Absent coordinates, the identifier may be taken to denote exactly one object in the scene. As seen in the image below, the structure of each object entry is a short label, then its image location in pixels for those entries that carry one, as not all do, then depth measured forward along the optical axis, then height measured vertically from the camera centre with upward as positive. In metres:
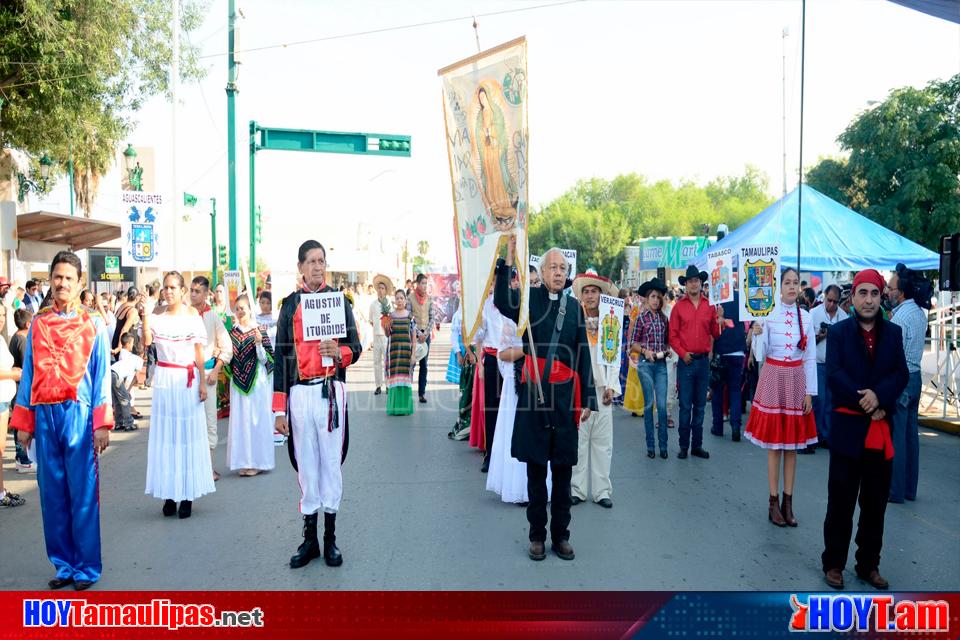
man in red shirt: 8.70 -0.76
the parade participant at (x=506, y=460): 6.79 -1.64
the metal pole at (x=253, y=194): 17.48 +2.07
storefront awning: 14.57 +1.10
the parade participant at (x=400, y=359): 11.76 -1.20
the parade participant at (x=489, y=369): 7.77 -0.93
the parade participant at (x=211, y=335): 7.52 -0.54
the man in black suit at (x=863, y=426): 4.85 -0.93
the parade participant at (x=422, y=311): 13.08 -0.51
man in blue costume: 4.84 -0.95
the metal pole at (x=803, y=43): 8.15 +2.68
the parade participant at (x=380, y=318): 14.52 -0.70
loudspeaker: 6.58 +0.18
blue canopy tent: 14.96 +0.94
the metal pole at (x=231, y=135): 15.84 +3.11
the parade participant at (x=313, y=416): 5.21 -0.93
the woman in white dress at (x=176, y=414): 6.33 -1.12
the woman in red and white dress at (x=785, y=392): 6.17 -0.91
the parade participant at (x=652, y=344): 8.98 -0.74
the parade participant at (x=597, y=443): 6.88 -1.48
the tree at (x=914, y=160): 30.52 +5.16
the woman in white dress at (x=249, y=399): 8.05 -1.28
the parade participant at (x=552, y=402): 5.30 -0.85
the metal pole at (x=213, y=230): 22.22 +1.63
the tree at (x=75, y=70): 11.82 +3.64
